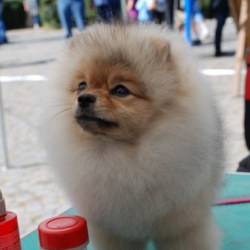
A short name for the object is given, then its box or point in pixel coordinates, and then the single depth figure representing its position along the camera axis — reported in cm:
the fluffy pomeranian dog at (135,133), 119
